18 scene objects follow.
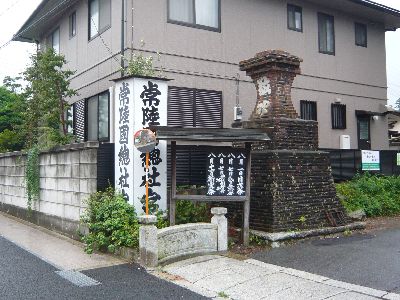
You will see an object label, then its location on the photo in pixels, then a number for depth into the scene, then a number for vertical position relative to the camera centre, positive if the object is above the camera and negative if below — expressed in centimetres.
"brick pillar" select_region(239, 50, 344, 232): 978 +12
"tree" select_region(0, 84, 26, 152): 1614 +233
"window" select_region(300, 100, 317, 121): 1662 +225
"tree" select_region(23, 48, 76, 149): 1313 +244
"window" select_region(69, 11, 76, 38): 1598 +544
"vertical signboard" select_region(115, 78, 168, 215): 926 +56
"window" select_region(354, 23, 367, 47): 1856 +576
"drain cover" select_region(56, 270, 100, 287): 696 -183
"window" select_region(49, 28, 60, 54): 1766 +549
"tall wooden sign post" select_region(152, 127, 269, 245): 889 -5
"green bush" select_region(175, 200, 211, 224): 988 -103
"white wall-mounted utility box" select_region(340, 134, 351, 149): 1755 +101
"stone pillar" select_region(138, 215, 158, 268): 779 -133
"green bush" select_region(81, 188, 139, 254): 872 -113
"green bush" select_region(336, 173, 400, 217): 1291 -87
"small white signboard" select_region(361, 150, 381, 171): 1485 +22
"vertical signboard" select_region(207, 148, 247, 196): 926 -11
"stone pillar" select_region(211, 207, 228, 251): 878 -114
